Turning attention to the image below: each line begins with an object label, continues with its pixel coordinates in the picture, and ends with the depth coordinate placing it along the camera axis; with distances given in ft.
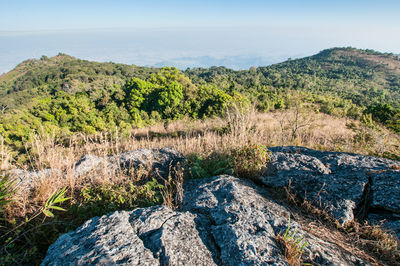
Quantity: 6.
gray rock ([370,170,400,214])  7.59
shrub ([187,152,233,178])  11.52
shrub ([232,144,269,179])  11.02
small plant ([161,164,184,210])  8.38
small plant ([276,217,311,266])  5.27
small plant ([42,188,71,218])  6.66
